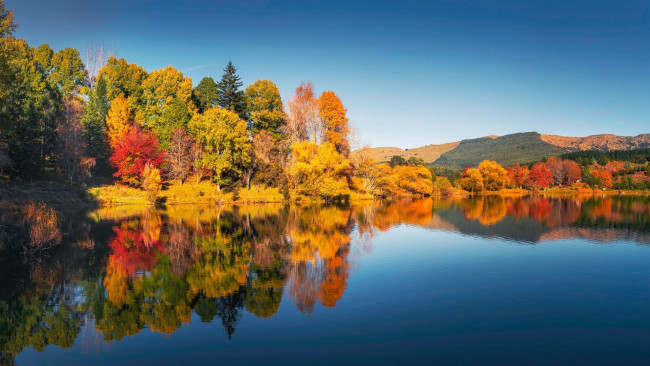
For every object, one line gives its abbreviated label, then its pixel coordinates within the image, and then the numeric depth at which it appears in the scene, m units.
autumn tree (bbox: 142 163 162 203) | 47.88
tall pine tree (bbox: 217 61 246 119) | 65.12
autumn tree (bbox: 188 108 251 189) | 52.81
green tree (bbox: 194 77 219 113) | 66.44
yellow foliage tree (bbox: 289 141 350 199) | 54.84
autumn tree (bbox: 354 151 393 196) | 65.56
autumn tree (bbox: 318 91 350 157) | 63.59
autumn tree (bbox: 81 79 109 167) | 53.84
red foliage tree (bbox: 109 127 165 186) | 50.66
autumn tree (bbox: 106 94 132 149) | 55.12
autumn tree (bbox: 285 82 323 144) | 61.72
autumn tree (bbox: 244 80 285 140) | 64.69
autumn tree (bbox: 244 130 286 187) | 57.03
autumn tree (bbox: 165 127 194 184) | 55.06
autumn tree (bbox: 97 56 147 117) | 60.53
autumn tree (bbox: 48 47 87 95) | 59.63
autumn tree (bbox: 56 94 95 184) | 48.72
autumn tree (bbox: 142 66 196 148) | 59.81
